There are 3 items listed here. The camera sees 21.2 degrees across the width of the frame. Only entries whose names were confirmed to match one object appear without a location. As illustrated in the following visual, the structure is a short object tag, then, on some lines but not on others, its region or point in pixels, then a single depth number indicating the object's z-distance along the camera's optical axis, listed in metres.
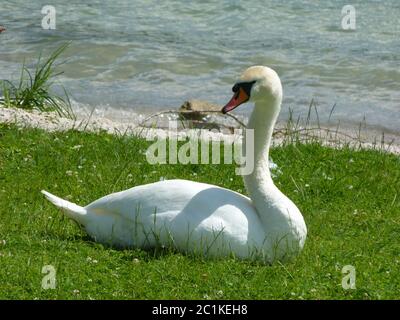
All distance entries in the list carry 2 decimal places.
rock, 12.10
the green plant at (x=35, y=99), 10.62
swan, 6.27
